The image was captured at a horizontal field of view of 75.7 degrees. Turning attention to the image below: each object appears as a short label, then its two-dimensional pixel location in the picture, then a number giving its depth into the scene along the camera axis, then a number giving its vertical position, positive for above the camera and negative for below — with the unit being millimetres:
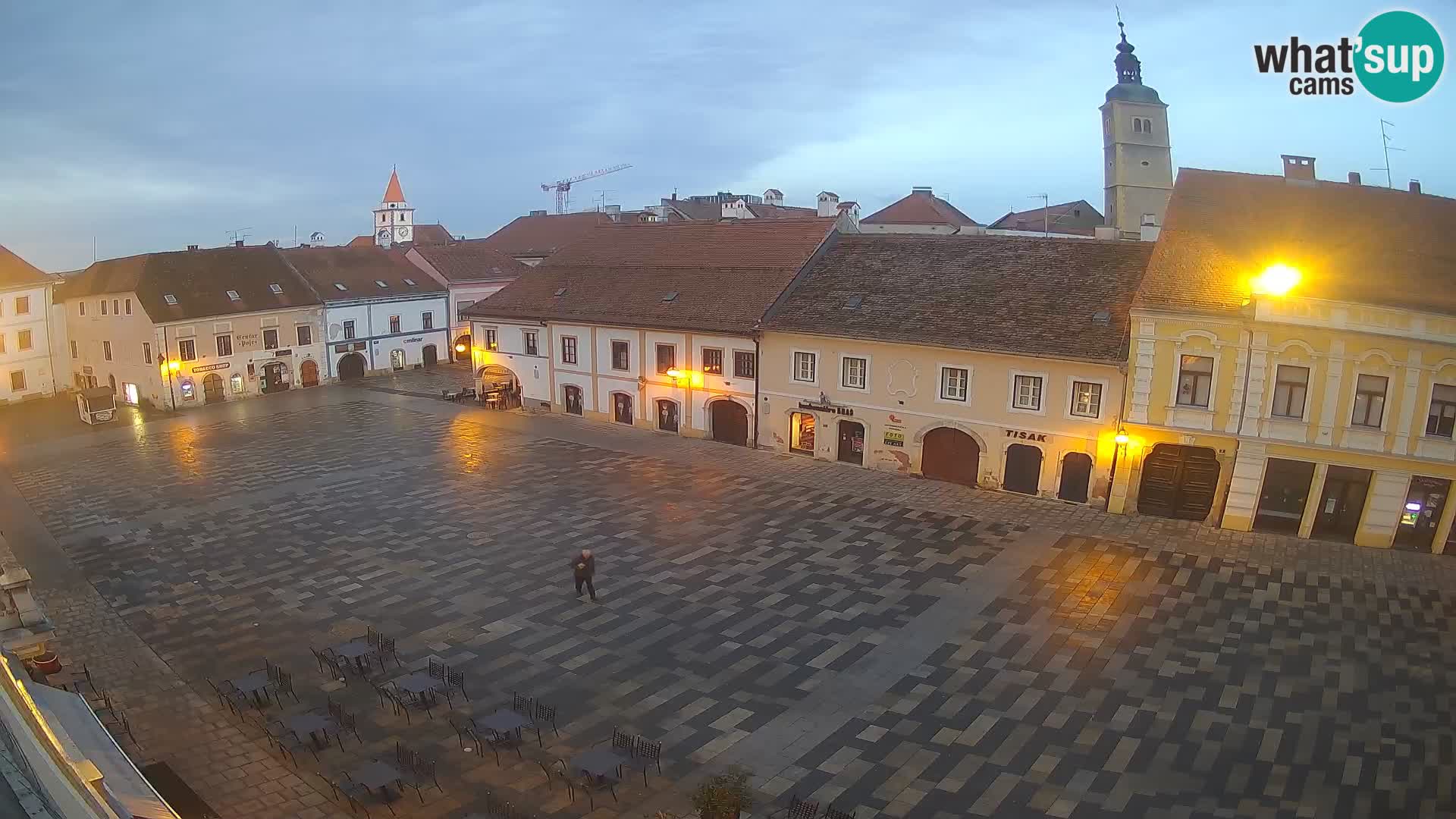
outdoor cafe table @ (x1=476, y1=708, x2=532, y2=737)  16547 -8176
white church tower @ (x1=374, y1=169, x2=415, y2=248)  120500 +5065
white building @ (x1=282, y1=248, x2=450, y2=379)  56688 -3296
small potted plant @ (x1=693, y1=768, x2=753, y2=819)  12820 -7367
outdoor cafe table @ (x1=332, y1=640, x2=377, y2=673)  19453 -8169
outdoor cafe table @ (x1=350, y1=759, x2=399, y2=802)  14773 -8178
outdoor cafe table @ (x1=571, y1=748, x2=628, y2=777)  15250 -8201
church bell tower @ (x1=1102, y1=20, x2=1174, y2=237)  57781 +6686
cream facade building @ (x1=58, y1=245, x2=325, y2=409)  49062 -3933
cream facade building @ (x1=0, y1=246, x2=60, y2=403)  51781 -4382
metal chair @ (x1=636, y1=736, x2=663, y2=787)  16172 -8441
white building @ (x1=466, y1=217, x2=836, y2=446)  38906 -2813
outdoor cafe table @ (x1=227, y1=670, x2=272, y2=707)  18062 -8229
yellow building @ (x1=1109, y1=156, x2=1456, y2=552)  25406 -2796
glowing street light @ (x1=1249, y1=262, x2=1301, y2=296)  25953 -338
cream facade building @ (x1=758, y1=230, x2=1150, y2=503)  30344 -3360
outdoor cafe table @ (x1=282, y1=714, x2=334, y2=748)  16562 -8243
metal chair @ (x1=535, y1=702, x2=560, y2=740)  17531 -8521
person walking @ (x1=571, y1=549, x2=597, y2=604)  22969 -7490
